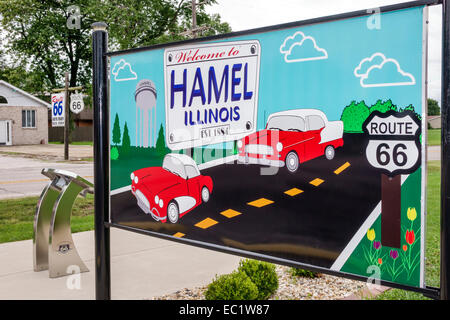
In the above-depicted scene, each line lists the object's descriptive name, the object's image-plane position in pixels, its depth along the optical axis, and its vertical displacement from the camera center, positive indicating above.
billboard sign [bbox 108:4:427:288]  1.97 +0.00
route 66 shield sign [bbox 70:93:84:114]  20.48 +1.87
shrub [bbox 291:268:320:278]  4.48 -1.28
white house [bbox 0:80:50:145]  36.44 +2.25
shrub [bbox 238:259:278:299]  3.96 -1.16
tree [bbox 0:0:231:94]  31.88 +8.87
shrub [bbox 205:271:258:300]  3.69 -1.19
